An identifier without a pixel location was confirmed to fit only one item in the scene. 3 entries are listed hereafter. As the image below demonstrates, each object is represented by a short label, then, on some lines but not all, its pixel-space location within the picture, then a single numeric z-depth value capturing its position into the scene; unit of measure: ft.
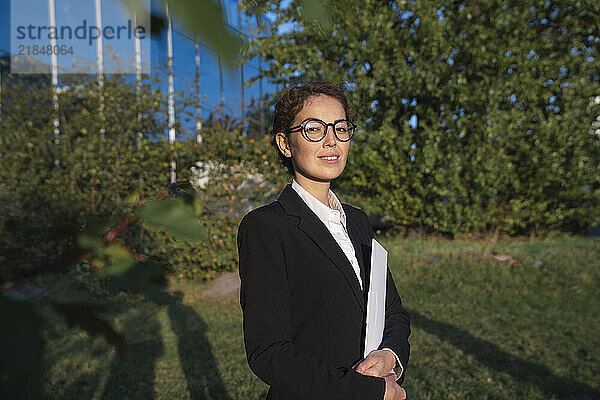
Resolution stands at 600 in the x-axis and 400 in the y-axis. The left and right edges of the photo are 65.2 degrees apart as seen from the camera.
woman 3.44
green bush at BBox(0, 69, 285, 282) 12.75
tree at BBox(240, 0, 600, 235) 25.86
